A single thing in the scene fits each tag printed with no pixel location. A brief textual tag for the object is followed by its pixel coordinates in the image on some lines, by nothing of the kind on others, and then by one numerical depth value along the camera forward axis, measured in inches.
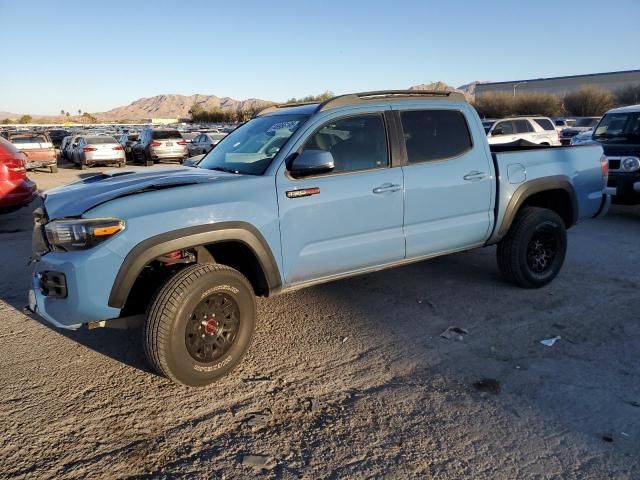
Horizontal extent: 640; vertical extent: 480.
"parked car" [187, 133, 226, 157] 929.3
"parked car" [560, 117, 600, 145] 819.4
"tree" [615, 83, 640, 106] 1705.6
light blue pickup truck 129.0
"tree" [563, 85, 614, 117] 1737.2
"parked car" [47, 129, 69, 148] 1667.3
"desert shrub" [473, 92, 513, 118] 1905.8
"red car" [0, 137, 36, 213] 319.9
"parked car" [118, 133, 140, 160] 1035.9
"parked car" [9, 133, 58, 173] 749.3
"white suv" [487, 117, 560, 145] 642.2
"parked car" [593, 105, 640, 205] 339.9
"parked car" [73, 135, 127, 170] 836.6
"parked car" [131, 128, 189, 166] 834.8
